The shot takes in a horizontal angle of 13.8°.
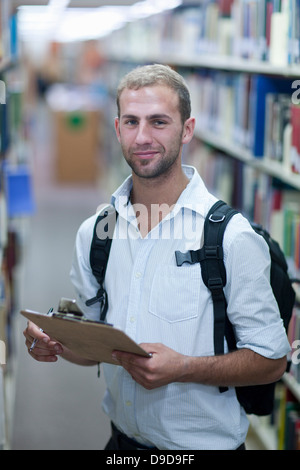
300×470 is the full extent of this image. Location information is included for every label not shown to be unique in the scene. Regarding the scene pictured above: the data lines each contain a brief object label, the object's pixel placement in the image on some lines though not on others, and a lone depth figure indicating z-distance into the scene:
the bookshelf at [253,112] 5.32
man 3.19
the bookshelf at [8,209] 5.94
